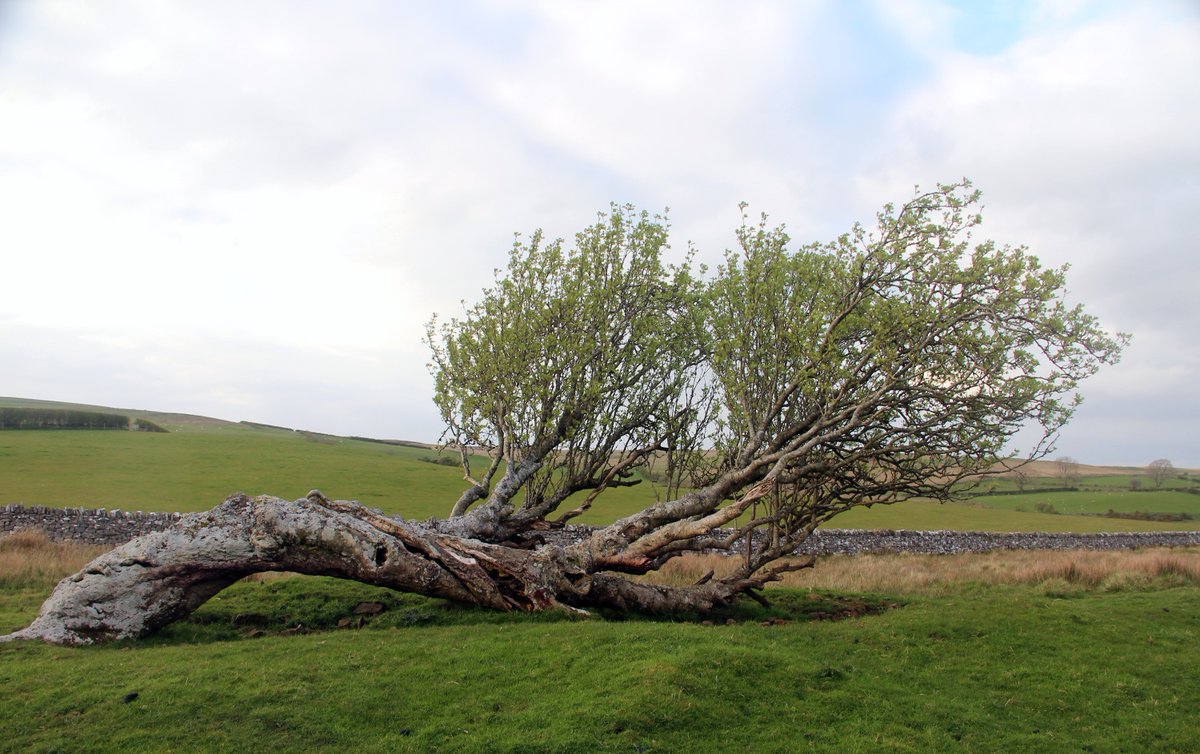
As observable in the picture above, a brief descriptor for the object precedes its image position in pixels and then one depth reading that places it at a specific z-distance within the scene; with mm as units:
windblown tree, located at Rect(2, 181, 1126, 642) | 15359
